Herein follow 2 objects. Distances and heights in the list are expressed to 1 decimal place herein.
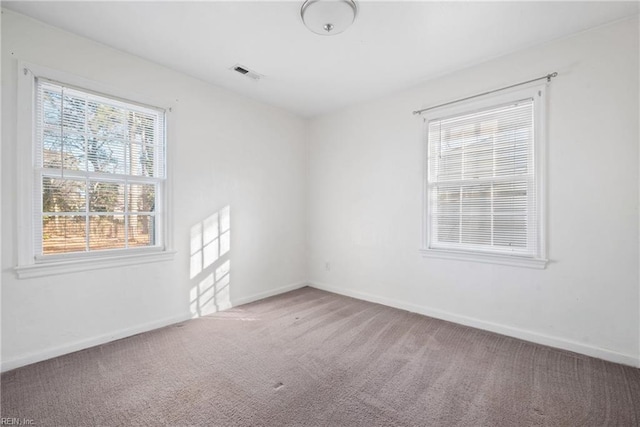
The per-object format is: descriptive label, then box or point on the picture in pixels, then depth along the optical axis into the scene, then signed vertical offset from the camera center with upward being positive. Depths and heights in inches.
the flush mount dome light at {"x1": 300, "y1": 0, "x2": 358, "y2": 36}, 78.4 +57.6
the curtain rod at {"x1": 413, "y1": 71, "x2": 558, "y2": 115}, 98.7 +47.2
